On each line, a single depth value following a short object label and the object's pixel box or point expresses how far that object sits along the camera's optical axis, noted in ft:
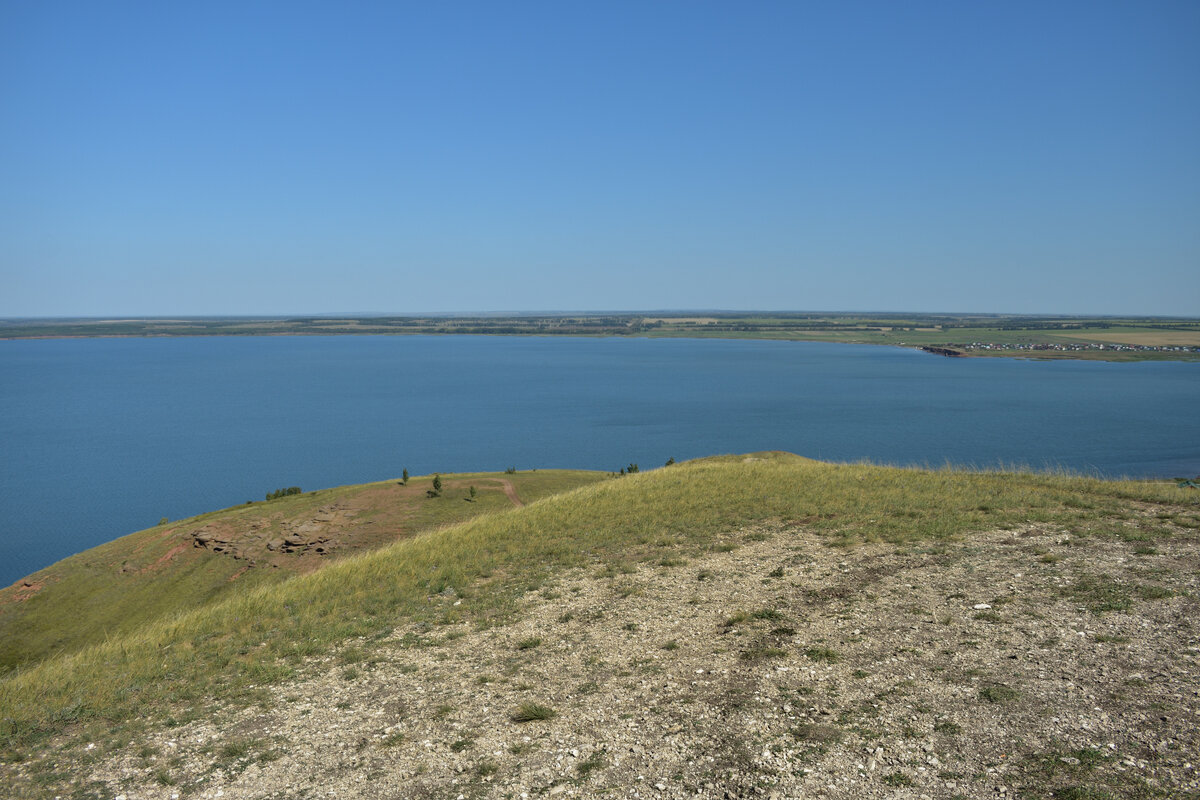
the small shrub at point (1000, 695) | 32.53
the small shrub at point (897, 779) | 26.99
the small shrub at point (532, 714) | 33.94
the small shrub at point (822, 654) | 38.34
